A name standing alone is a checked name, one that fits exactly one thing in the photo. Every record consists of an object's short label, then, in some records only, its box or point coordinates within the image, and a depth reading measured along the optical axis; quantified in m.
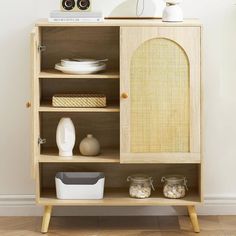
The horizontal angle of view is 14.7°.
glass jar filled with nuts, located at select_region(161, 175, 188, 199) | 4.25
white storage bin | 4.22
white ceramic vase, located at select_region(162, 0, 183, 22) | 4.08
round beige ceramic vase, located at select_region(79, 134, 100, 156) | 4.24
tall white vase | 4.24
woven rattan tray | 4.15
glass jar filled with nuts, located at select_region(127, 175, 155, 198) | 4.25
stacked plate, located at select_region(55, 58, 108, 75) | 4.12
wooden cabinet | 4.04
